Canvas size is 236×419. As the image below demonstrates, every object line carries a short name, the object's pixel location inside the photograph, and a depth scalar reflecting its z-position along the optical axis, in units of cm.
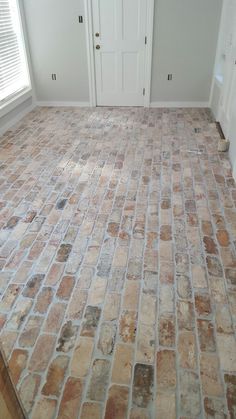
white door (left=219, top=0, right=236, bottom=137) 338
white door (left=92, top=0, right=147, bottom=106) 437
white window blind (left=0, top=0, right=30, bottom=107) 411
